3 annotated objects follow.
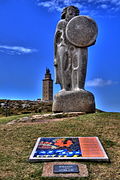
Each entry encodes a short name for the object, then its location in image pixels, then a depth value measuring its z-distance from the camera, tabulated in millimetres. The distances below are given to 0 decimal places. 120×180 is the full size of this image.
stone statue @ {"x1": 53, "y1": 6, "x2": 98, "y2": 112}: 7024
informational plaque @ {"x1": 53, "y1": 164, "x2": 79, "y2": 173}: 3022
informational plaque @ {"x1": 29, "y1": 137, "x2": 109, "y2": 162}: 3390
